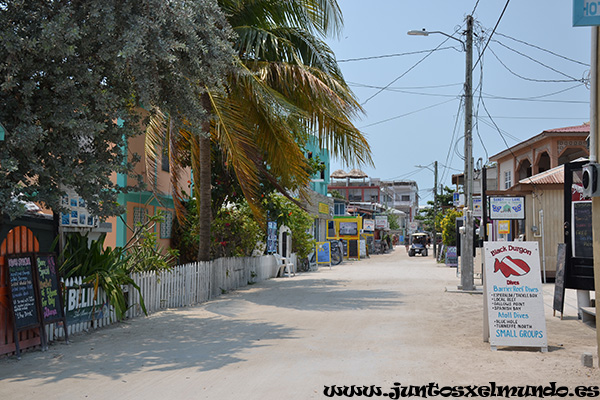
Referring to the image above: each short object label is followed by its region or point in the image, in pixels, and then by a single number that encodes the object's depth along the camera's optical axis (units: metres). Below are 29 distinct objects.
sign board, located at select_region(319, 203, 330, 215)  42.25
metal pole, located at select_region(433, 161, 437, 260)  52.23
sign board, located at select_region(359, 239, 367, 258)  51.12
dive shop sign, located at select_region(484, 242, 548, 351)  8.82
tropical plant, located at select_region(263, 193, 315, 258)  23.08
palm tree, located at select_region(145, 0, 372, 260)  14.59
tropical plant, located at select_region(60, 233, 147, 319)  10.65
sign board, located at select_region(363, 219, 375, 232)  56.72
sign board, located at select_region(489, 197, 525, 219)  21.03
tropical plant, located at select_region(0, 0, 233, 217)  8.14
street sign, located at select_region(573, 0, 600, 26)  6.61
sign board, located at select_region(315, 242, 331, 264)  35.81
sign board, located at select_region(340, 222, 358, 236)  48.31
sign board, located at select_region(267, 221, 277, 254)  24.19
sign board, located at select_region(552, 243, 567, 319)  12.33
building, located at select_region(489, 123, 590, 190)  27.27
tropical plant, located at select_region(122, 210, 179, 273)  13.12
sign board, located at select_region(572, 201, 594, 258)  12.30
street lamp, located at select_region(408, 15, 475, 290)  18.20
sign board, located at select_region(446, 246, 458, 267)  33.78
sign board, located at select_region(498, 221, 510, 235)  23.12
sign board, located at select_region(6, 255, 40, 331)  8.43
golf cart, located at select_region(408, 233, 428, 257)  54.88
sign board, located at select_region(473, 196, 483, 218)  24.60
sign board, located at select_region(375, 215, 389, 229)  69.00
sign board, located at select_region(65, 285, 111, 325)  10.06
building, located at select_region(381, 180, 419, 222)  135.12
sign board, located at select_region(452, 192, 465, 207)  26.15
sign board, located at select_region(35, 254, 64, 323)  9.03
